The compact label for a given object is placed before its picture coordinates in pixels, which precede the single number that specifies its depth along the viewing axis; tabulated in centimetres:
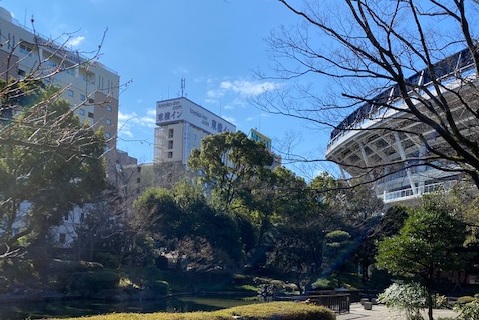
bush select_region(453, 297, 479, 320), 1074
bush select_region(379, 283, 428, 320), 1148
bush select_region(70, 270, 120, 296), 2219
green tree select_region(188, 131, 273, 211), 3353
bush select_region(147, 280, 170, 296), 2480
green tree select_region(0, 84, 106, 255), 1736
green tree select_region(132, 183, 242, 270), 2923
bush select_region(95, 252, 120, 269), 2611
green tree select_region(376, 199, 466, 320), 1192
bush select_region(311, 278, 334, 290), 2569
